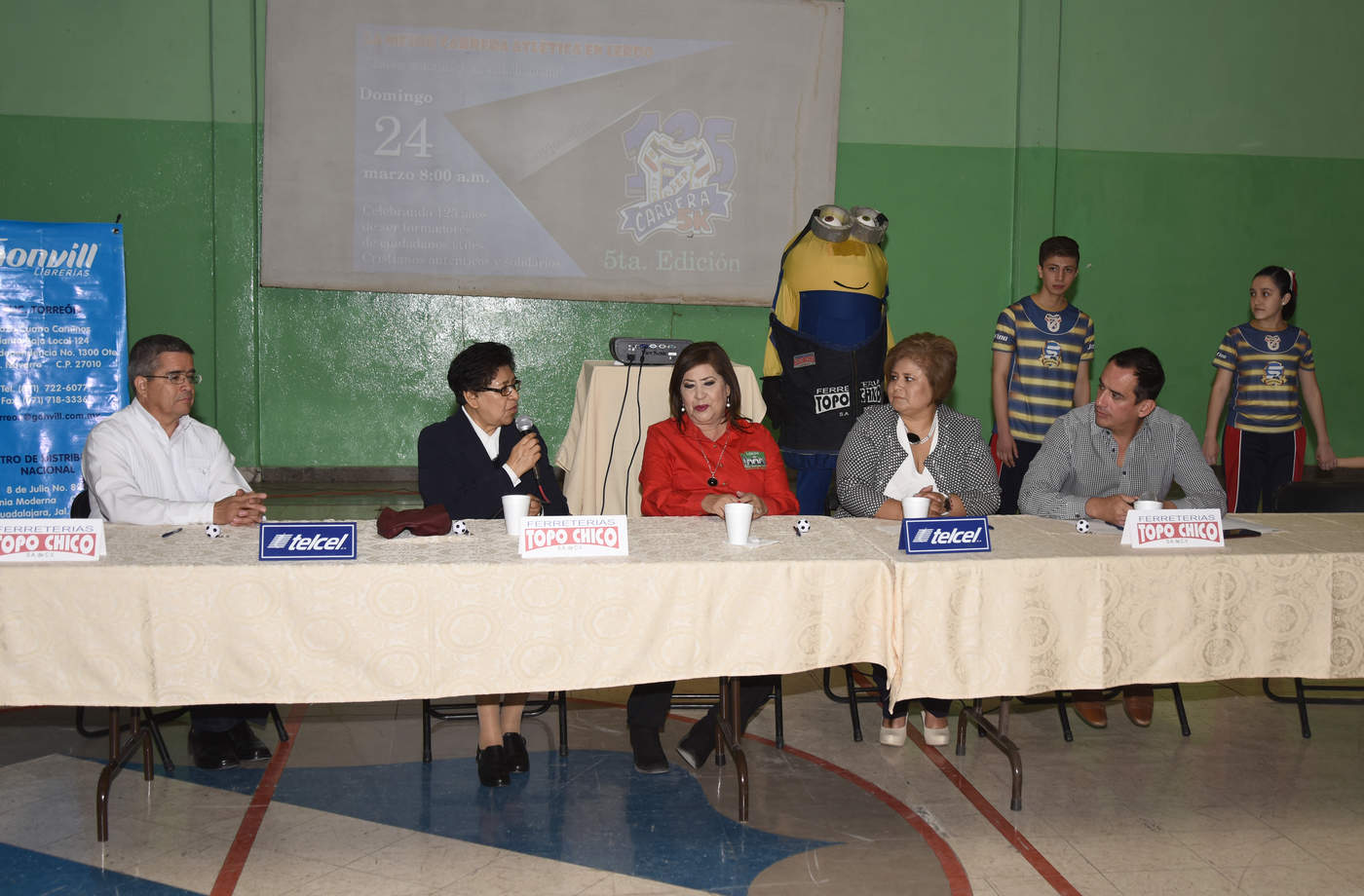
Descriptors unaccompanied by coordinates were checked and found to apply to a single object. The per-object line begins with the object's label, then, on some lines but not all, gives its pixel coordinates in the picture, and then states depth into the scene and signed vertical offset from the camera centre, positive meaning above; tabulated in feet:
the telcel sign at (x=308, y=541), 7.09 -1.03
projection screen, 19.71 +4.71
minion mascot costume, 14.07 +0.73
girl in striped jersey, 14.71 +0.15
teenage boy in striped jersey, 14.30 +0.54
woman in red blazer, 10.22 -0.54
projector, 13.78 +0.53
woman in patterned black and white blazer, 10.43 -0.53
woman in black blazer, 10.06 -0.59
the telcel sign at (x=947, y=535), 7.77 -0.98
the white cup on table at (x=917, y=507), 8.35 -0.85
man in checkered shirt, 9.98 -0.46
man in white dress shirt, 9.26 -0.67
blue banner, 15.46 +0.44
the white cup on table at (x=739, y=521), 7.86 -0.92
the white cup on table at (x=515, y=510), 8.00 -0.89
